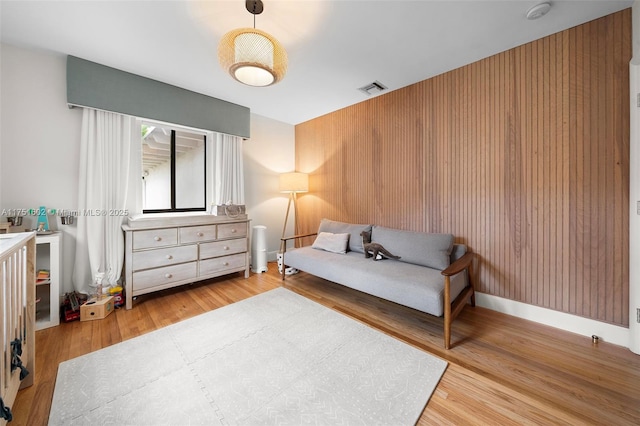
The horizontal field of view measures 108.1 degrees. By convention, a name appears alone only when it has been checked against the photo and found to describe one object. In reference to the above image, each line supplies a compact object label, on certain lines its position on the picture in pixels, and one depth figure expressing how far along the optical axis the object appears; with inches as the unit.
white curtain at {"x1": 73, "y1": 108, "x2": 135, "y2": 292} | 97.6
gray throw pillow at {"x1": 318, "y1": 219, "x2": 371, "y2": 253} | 128.0
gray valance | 95.0
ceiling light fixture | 64.3
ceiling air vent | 116.6
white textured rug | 50.5
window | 124.2
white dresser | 100.4
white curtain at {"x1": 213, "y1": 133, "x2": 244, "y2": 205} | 138.2
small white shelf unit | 84.5
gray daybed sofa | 78.4
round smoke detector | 68.9
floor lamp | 154.2
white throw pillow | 126.5
